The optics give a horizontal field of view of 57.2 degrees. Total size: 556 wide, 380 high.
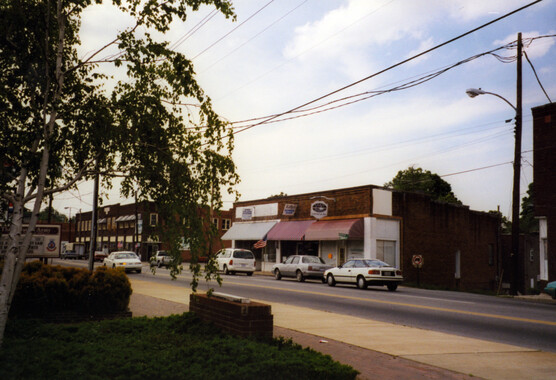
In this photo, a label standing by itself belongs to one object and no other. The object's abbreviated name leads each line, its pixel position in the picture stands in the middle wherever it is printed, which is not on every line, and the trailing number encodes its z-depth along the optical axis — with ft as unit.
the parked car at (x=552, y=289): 61.04
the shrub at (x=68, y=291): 30.94
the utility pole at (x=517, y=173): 79.10
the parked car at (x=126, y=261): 114.92
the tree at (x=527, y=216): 253.65
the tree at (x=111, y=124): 22.85
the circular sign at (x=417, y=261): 94.58
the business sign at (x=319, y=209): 122.93
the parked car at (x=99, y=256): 197.65
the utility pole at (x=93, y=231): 85.71
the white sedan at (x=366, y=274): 77.15
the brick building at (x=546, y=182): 88.28
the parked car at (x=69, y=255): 250.78
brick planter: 22.61
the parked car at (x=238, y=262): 114.62
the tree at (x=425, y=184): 233.35
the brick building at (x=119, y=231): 250.78
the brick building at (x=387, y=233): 114.42
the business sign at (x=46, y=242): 58.75
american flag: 140.15
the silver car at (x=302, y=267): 94.53
